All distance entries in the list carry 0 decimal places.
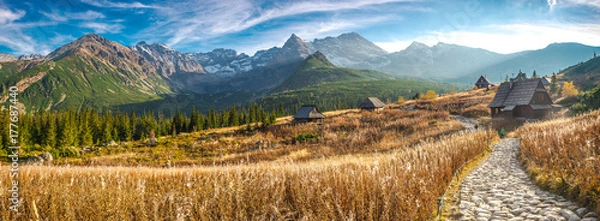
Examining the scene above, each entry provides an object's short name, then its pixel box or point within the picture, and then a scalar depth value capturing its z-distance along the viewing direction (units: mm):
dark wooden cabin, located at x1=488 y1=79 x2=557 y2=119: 44875
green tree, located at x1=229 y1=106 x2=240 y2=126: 113069
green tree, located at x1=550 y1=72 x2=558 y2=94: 85519
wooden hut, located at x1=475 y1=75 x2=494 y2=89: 118850
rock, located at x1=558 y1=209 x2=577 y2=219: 5370
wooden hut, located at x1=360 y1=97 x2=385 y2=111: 91812
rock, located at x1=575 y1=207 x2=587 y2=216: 5402
